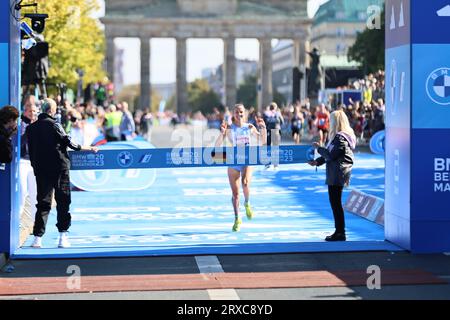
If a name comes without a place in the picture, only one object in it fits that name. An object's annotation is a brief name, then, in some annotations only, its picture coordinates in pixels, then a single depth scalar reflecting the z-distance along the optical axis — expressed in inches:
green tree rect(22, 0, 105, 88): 1615.7
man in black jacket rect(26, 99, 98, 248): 556.1
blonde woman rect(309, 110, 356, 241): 591.5
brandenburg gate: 4840.1
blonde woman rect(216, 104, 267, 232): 660.1
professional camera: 596.5
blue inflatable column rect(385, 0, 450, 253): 538.3
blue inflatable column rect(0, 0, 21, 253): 527.5
